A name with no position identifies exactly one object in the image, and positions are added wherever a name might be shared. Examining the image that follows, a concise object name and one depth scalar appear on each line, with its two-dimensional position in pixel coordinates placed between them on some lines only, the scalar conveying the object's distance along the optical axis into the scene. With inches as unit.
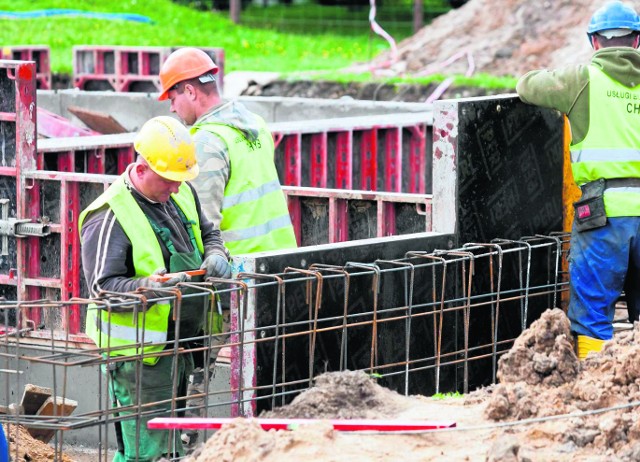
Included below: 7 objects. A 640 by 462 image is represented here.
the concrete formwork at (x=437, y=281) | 470.6
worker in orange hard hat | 502.5
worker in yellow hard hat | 428.0
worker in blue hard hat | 542.1
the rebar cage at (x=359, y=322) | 430.7
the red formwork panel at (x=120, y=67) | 1249.4
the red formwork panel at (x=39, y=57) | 1295.0
